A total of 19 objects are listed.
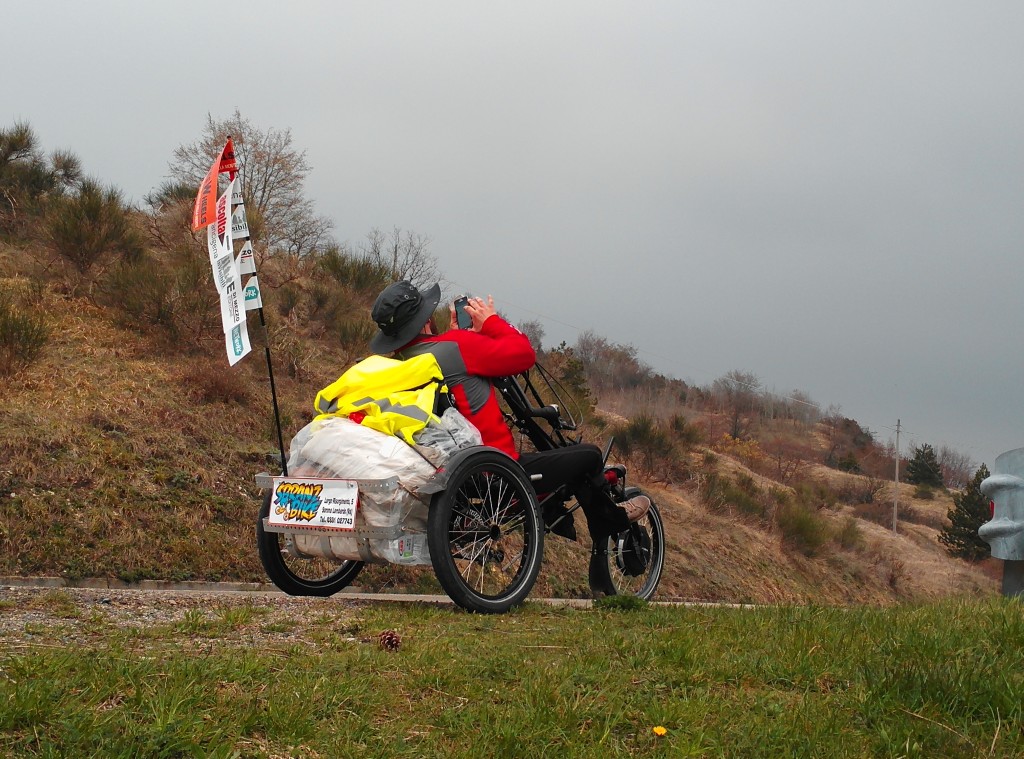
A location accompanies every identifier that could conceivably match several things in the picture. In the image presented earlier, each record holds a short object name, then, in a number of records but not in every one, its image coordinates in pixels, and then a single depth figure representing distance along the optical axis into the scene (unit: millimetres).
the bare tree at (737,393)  65400
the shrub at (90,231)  14742
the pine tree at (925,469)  72562
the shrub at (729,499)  21219
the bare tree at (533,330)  34406
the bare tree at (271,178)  22828
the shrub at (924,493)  70562
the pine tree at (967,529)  45094
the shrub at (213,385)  11867
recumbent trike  5645
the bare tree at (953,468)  74812
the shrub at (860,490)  58375
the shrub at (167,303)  13312
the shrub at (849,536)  24719
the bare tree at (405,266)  21750
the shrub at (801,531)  21422
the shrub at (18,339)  10727
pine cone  4344
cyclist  6297
